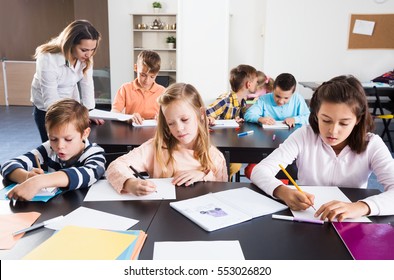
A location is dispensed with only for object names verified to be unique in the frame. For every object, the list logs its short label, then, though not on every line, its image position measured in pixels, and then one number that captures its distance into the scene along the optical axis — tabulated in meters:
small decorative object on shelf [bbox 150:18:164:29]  6.35
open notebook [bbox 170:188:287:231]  1.02
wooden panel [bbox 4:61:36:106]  7.24
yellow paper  0.83
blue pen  2.22
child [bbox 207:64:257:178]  2.82
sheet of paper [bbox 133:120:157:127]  2.42
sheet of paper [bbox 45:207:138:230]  1.00
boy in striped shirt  1.25
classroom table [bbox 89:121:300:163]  1.97
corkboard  5.46
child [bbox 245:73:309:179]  2.54
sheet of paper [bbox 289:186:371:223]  1.06
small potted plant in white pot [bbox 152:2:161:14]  6.21
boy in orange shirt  2.81
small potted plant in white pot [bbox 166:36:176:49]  6.36
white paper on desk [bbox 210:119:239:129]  2.47
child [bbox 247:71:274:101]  3.74
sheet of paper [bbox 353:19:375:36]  5.50
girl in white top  1.30
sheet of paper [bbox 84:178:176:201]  1.20
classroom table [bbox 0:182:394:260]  0.88
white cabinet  6.36
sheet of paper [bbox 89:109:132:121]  2.52
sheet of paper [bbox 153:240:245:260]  0.85
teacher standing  2.22
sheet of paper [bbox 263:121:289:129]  2.43
